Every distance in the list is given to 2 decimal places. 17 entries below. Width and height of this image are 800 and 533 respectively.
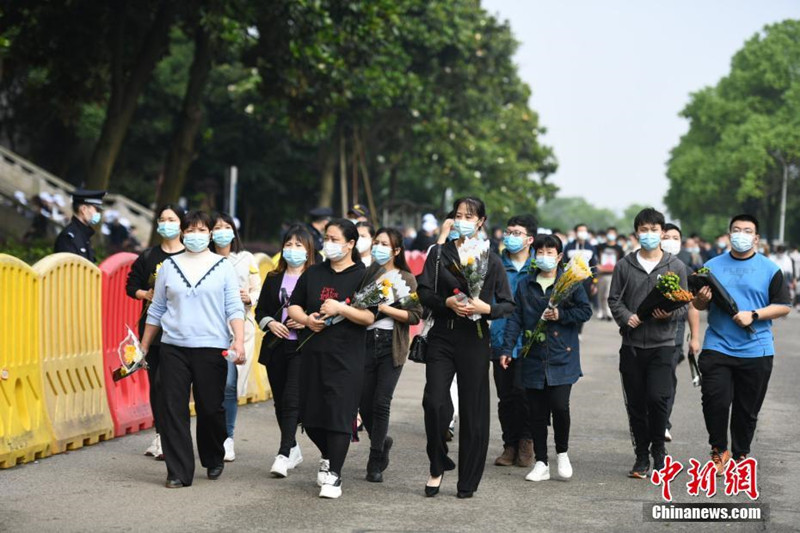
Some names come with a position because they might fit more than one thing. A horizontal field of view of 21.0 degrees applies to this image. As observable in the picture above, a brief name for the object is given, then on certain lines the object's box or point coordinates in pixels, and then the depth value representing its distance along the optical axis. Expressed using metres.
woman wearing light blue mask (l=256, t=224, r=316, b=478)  14.74
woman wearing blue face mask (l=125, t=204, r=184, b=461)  15.35
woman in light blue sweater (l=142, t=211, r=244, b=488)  13.81
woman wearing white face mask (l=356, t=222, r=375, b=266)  17.65
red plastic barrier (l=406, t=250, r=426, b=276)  33.59
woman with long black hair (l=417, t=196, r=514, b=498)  13.50
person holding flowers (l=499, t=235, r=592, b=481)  14.66
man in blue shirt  14.65
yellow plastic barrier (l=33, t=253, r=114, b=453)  15.83
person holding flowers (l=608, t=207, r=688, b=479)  15.00
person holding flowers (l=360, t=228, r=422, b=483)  14.56
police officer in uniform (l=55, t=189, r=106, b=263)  17.56
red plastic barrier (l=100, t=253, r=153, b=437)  17.50
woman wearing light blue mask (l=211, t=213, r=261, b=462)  15.53
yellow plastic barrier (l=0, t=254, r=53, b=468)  14.65
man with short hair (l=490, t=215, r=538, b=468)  15.69
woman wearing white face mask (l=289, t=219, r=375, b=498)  13.44
